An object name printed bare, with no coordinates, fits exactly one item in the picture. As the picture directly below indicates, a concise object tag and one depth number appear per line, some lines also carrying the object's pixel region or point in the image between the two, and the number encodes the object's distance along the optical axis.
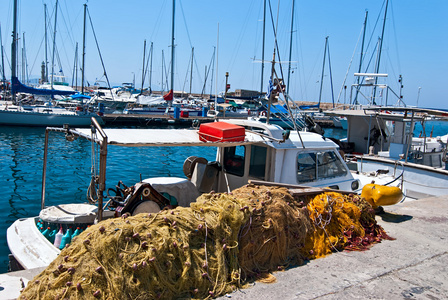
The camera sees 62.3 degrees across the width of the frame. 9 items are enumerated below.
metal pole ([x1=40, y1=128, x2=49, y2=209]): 6.42
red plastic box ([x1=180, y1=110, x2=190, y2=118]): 41.55
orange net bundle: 5.52
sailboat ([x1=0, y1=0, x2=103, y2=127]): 32.53
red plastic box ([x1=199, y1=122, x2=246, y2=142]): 6.39
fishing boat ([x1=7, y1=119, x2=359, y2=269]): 5.56
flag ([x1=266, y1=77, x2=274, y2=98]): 8.40
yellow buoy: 6.96
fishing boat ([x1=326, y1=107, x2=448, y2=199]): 12.21
